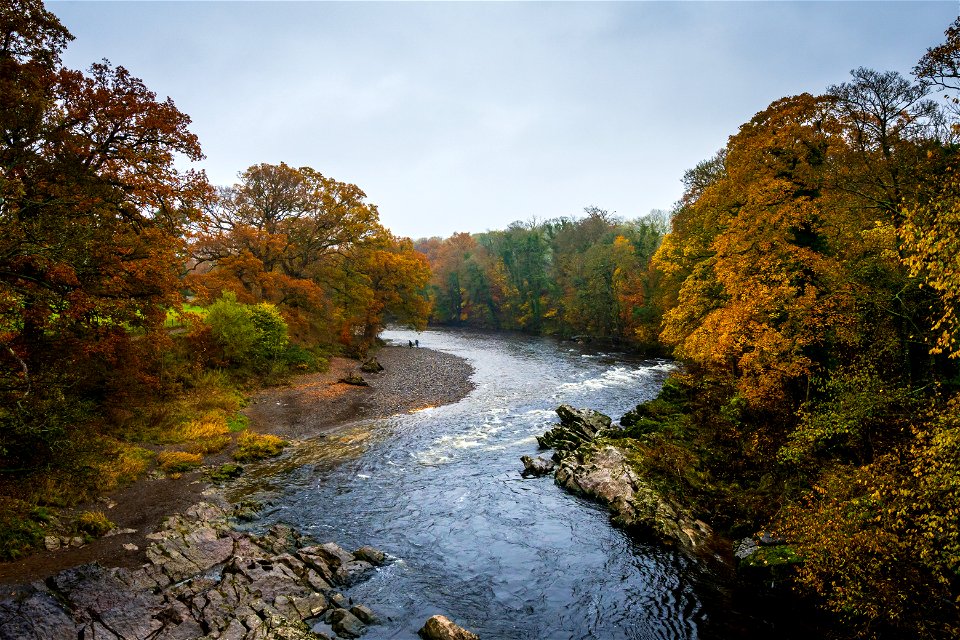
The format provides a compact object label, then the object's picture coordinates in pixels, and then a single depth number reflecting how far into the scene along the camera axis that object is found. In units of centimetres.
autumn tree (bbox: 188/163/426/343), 3225
